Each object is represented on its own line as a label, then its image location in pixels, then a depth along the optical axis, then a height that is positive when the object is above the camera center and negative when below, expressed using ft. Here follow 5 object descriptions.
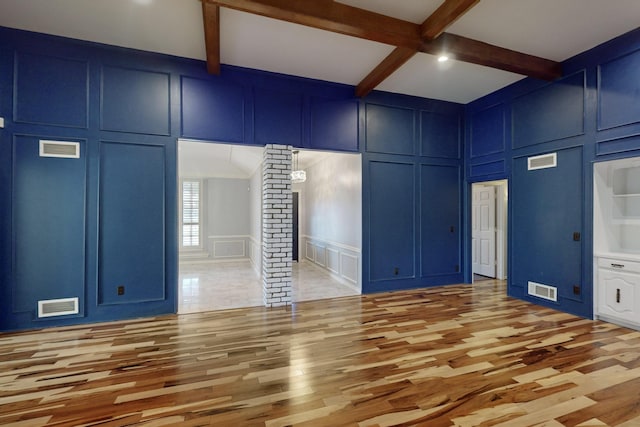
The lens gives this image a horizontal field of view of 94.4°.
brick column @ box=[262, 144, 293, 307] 14.49 -0.54
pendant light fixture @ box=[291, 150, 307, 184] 21.49 +2.85
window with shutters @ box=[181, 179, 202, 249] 29.43 +0.30
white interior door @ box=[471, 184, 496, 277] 20.36 -1.05
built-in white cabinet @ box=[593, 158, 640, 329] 11.91 -0.63
